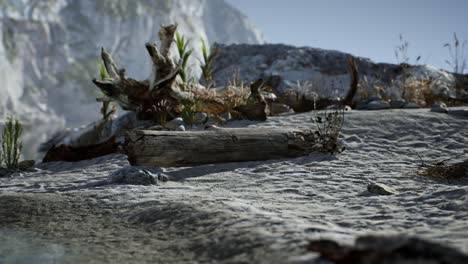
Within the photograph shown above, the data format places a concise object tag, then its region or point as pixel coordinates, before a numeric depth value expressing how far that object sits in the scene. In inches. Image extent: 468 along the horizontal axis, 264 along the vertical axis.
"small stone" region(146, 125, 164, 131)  262.5
